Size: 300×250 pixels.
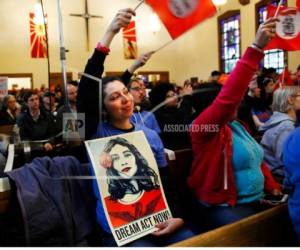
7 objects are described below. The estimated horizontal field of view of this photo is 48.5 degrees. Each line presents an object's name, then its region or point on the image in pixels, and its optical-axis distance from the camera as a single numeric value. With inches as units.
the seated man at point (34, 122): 136.9
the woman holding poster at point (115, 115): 56.9
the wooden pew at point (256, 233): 43.6
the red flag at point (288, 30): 120.6
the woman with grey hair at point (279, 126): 86.0
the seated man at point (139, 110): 82.4
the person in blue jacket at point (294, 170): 53.4
